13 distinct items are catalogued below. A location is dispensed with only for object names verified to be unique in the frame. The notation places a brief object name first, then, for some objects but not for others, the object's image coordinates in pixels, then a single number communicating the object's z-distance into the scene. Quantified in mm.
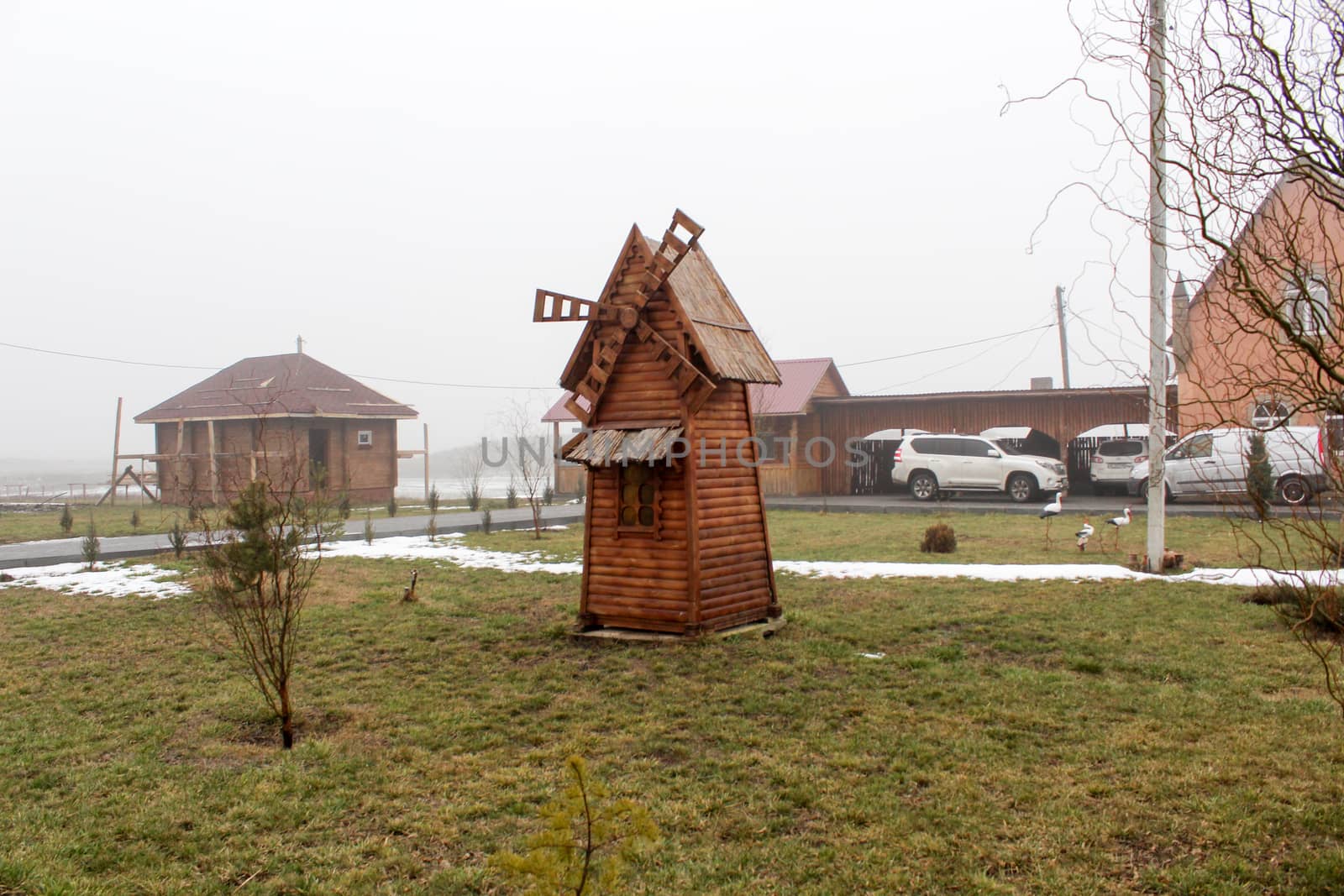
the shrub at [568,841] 2486
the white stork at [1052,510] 15781
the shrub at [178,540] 14062
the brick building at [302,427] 29469
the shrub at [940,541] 14422
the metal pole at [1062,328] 34531
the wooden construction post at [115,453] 31734
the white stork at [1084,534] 13680
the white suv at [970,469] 22906
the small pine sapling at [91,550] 14188
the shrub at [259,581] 5992
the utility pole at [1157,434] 10132
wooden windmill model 8523
